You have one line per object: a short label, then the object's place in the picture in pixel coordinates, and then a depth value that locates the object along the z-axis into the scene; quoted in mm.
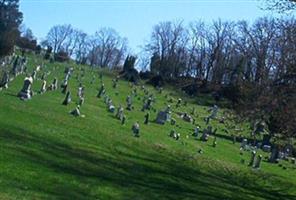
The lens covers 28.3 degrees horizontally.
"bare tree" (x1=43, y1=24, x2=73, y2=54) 146162
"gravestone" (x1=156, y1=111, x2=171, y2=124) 35984
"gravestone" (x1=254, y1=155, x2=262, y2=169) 27703
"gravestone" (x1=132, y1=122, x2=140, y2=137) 26838
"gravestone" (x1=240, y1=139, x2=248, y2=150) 35175
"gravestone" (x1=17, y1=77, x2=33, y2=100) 28136
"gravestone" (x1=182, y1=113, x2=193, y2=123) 43878
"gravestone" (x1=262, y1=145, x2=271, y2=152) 37306
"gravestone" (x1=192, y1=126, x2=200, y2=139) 34325
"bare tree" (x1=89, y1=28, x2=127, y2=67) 139500
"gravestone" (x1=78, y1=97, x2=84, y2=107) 32697
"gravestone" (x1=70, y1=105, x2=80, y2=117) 27781
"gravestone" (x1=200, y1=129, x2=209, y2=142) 33341
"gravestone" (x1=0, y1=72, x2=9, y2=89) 30438
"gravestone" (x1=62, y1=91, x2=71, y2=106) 30666
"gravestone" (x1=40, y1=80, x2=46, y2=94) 33788
